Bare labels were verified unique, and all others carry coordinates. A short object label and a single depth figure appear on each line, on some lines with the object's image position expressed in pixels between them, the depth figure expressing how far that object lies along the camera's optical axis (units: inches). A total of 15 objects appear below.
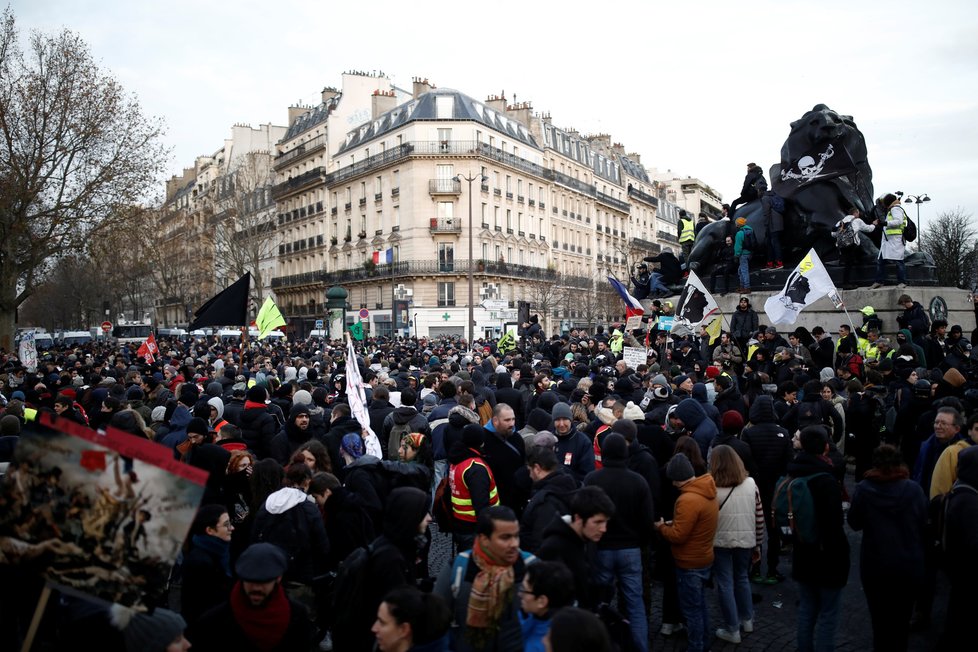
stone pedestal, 499.8
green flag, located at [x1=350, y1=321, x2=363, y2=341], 1004.6
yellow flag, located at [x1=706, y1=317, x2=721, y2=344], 515.2
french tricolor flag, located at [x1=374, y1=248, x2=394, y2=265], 1900.8
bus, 1871.3
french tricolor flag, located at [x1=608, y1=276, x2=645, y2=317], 562.5
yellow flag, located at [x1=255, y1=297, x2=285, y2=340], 528.7
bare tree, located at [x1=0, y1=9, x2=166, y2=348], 901.8
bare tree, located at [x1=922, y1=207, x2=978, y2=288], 1354.3
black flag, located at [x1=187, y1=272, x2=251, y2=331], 446.3
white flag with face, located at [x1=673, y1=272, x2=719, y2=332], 500.4
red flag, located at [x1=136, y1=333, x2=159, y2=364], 715.4
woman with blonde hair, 201.2
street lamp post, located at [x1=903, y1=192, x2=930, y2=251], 1508.1
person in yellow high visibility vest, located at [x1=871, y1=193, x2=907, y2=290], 503.2
